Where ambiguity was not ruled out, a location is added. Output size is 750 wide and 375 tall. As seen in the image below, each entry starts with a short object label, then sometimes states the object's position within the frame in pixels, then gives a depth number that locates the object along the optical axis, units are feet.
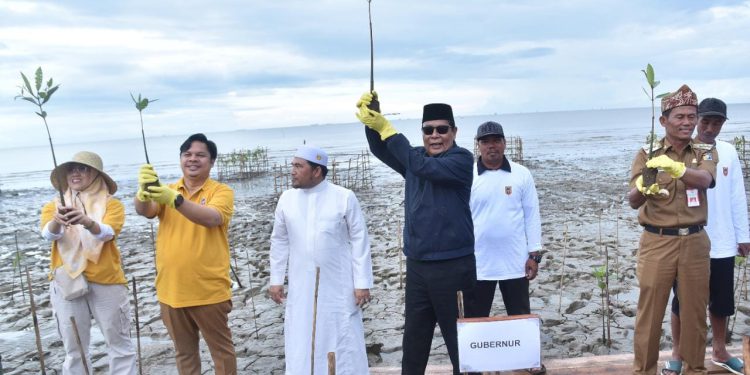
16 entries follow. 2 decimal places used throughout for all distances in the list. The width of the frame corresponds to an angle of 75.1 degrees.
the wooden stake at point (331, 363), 6.76
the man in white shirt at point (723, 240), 11.29
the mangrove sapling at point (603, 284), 15.99
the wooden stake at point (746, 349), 6.57
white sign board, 7.92
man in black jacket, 9.65
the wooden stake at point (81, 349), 9.75
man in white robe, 10.65
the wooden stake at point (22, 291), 24.63
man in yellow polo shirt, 10.26
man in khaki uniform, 9.96
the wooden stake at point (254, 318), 19.16
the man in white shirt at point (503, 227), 12.25
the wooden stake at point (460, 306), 8.72
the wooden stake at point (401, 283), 23.03
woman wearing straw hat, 10.82
